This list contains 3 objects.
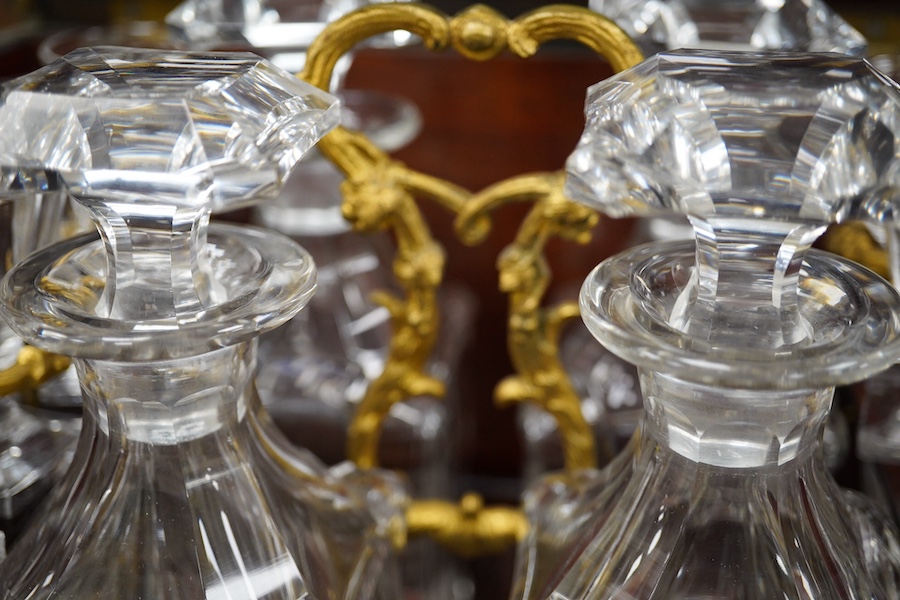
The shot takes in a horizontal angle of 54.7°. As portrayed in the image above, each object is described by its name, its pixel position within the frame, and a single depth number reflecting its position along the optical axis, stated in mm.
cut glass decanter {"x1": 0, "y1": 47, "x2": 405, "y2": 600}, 201
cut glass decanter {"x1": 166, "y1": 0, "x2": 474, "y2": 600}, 374
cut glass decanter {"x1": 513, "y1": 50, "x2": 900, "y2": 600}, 187
